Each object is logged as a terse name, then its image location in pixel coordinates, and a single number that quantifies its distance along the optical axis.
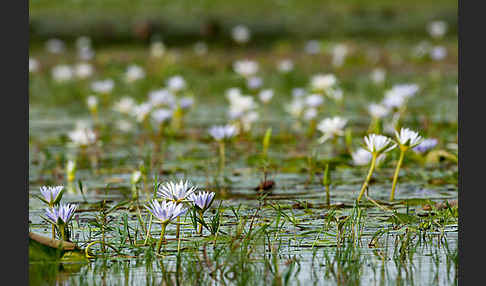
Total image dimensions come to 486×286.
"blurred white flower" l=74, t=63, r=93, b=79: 21.86
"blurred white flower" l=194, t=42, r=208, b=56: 29.17
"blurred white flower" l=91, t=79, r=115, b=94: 17.59
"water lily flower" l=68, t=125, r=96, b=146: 12.53
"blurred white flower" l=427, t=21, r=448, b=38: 26.06
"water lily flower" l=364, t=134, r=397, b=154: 8.65
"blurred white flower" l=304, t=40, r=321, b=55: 29.14
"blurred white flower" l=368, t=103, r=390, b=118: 13.39
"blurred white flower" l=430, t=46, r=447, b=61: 20.43
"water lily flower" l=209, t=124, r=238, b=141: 11.45
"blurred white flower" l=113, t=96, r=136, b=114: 15.42
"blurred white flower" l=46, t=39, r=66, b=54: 29.95
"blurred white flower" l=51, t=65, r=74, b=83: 22.86
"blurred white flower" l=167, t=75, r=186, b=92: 16.28
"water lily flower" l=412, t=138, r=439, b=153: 10.19
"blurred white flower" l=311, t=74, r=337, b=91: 14.89
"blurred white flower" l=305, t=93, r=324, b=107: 14.31
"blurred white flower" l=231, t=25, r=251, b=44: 27.73
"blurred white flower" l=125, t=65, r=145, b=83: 19.39
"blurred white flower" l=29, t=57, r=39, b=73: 22.88
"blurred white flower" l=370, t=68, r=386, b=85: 20.80
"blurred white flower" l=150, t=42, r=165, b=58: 27.17
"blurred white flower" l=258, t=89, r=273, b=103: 14.96
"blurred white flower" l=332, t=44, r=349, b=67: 25.17
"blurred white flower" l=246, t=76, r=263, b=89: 17.02
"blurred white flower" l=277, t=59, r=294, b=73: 22.37
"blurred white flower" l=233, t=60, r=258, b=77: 17.98
